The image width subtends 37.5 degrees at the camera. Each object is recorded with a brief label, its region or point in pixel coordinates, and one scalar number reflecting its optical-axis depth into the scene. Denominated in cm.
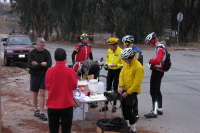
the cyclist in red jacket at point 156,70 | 705
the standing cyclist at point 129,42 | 714
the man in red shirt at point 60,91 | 460
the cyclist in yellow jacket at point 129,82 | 576
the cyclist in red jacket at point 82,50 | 855
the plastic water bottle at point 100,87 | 658
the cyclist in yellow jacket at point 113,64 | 747
